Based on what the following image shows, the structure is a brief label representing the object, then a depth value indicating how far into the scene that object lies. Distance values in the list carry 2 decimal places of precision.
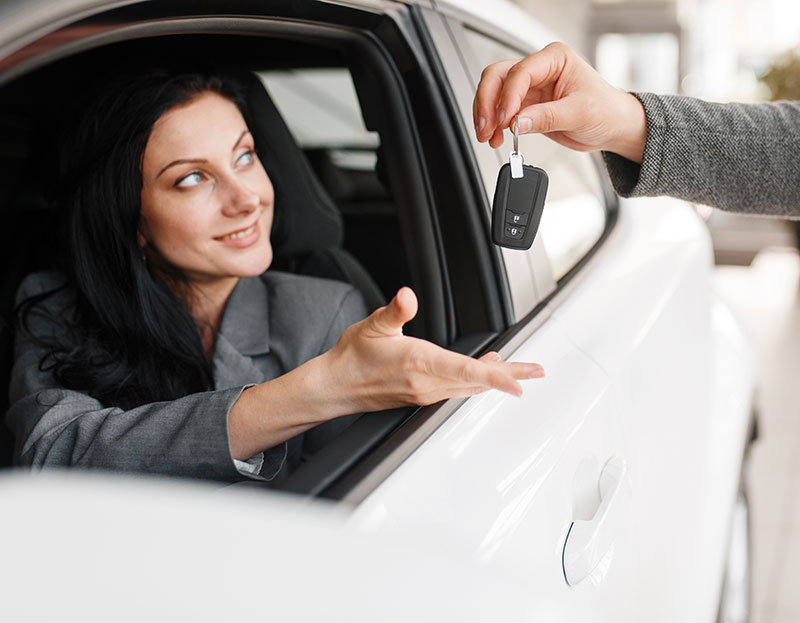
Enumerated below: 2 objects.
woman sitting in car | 1.34
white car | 0.48
